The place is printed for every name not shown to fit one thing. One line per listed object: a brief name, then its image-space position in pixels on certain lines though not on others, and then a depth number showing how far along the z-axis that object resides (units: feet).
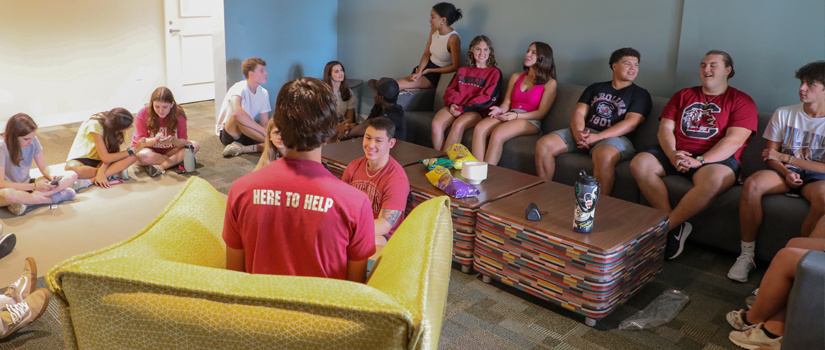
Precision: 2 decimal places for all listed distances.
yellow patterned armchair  3.61
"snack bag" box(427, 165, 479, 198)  10.43
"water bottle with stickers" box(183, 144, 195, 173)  15.56
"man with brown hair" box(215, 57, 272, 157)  17.12
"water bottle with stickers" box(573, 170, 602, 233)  8.97
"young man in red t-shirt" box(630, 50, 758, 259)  11.45
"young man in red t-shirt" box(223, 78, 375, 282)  5.11
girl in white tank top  17.26
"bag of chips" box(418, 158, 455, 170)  11.68
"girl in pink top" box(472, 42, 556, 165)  14.75
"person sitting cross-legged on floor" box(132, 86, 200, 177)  14.76
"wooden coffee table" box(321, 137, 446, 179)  12.24
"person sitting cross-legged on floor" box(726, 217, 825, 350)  8.11
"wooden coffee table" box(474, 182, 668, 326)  8.95
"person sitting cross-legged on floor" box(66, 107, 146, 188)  14.06
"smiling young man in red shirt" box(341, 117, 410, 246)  9.25
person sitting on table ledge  15.30
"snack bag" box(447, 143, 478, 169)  11.72
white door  21.67
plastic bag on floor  9.21
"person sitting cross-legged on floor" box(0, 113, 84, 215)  12.21
